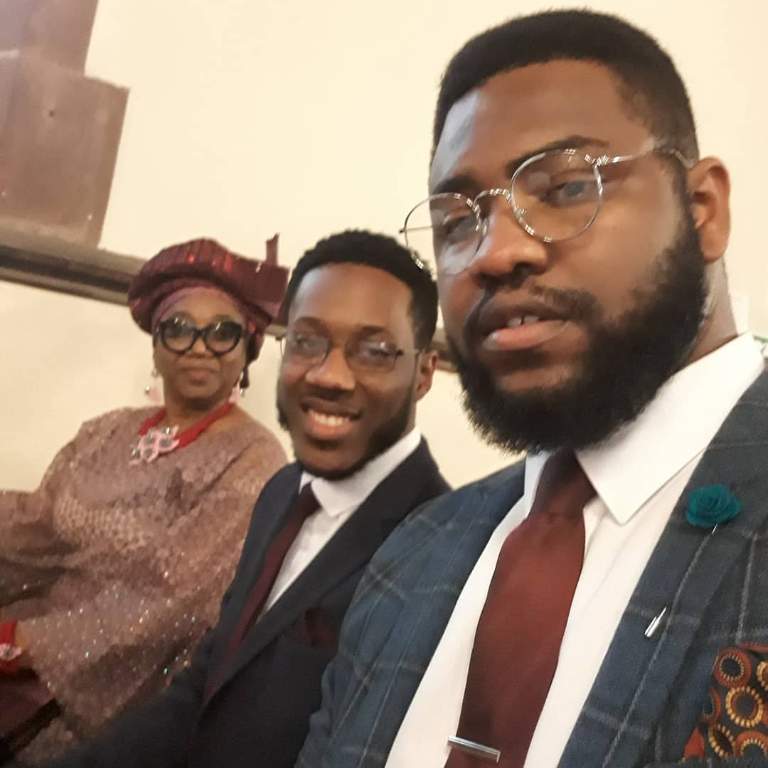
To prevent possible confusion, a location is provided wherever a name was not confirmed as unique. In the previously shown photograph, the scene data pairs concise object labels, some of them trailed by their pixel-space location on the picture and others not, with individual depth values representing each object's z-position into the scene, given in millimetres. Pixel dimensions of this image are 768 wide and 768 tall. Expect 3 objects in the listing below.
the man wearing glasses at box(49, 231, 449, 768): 861
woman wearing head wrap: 1080
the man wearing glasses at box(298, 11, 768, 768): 470
